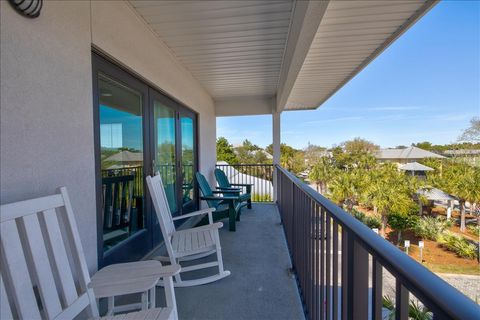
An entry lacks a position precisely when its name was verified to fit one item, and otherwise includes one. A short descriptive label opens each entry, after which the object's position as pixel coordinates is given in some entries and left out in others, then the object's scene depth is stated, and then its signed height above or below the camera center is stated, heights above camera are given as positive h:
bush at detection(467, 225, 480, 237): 9.15 -3.23
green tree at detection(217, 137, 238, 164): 18.48 +0.12
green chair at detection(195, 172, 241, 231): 3.71 -0.80
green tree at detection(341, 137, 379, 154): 29.69 +0.66
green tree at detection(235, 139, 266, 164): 20.96 +0.07
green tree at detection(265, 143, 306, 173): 22.52 -0.61
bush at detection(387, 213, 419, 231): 16.41 -4.71
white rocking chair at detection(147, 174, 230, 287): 2.08 -0.79
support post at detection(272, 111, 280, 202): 5.66 +0.36
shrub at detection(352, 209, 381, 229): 16.31 -4.61
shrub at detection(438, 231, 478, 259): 10.78 -4.28
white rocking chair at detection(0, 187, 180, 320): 0.96 -0.47
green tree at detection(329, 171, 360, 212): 18.94 -2.95
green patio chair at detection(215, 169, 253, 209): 5.22 -0.67
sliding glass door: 2.00 -0.01
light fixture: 1.21 +0.75
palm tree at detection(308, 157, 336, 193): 22.47 -2.10
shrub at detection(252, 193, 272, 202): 6.53 -1.18
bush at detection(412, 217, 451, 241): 12.66 -4.29
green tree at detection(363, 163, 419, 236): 16.27 -2.95
